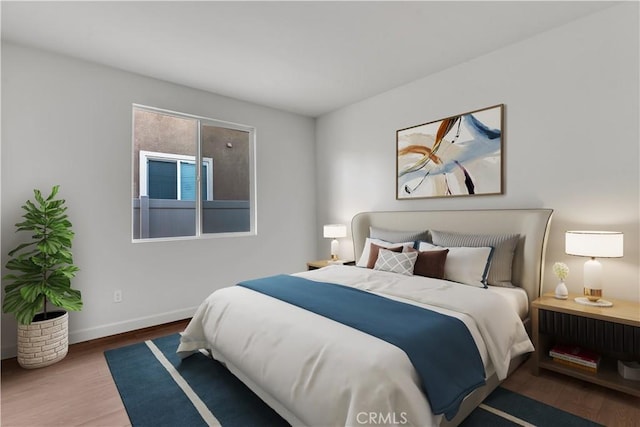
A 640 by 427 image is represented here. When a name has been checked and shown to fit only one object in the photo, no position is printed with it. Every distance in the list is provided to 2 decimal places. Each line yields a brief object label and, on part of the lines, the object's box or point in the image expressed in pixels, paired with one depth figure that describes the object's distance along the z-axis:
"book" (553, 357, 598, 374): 2.05
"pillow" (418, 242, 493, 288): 2.46
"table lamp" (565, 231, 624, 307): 2.01
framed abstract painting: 2.87
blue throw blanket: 1.37
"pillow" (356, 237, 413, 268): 3.06
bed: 1.29
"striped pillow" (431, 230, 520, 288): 2.52
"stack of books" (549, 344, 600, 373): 2.06
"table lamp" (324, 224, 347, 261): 4.02
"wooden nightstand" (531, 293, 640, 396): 1.88
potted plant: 2.36
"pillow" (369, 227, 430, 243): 3.15
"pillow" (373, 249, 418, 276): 2.70
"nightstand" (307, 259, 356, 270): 3.87
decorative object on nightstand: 2.25
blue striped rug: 1.74
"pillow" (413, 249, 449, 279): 2.60
